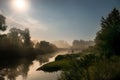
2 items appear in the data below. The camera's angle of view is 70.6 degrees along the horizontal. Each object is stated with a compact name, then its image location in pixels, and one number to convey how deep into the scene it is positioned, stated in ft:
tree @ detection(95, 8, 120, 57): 54.06
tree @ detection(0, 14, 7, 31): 105.58
